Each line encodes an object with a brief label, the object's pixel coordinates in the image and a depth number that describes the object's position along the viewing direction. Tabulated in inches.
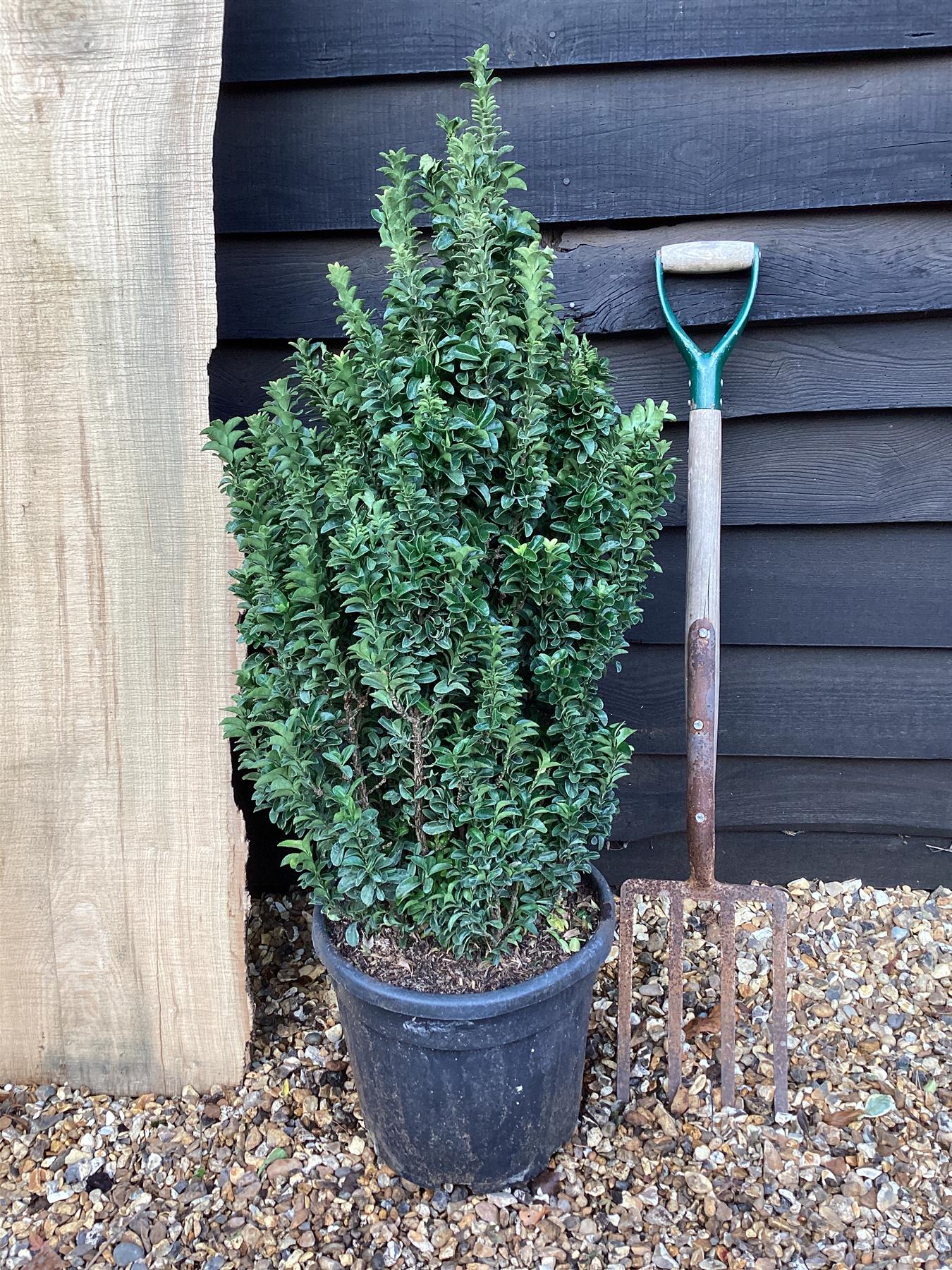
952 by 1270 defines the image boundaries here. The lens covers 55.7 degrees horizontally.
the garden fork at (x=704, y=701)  65.9
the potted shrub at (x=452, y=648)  50.7
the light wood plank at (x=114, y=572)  61.4
